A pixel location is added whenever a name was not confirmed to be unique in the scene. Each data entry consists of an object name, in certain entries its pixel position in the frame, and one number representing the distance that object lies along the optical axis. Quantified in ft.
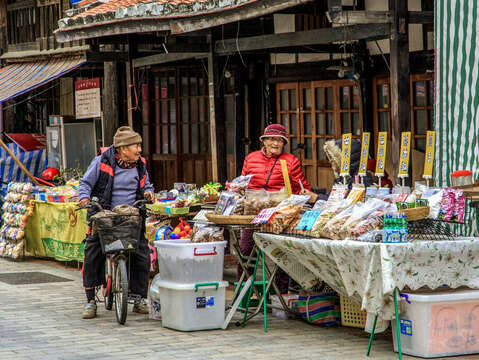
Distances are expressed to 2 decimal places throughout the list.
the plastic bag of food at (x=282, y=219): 52.93
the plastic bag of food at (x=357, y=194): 51.58
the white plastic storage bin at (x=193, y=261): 53.49
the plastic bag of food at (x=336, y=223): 48.65
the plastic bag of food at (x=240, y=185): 57.29
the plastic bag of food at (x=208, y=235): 56.78
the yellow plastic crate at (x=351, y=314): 53.35
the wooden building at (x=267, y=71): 64.06
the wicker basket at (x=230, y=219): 54.01
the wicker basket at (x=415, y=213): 48.28
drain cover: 76.17
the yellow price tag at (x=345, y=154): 59.12
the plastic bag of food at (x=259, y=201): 55.23
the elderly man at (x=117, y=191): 59.41
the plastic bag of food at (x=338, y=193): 52.08
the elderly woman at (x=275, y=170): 60.39
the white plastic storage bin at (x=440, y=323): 45.10
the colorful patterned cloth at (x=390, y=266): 44.71
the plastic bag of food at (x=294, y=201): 53.54
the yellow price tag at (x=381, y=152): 58.75
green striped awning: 57.01
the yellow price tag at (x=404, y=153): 56.73
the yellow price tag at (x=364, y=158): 59.87
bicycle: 56.45
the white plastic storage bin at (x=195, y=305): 53.63
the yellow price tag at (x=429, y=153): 56.31
